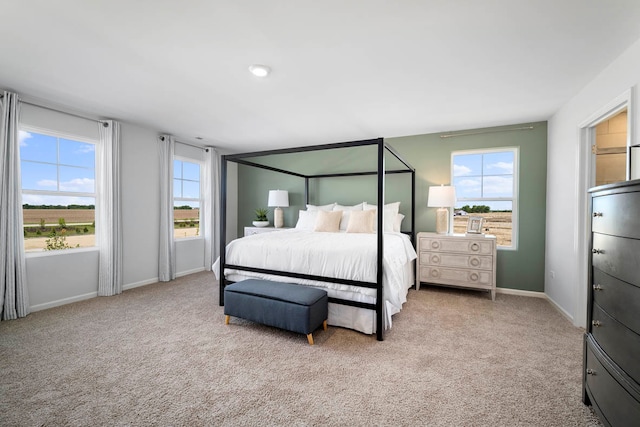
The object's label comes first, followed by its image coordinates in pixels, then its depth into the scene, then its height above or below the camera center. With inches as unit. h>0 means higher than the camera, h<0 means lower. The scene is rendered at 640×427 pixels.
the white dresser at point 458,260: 141.8 -26.7
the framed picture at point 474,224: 154.9 -7.8
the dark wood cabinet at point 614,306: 46.6 -18.1
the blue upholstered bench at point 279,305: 93.2 -33.5
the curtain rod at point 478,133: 148.9 +44.8
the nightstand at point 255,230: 206.6 -14.9
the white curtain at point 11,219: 112.1 -3.8
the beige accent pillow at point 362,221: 157.1 -6.3
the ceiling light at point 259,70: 92.6 +47.7
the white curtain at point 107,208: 146.9 +1.0
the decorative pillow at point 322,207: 191.9 +1.8
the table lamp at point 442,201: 154.5 +5.1
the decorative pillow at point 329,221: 167.5 -6.7
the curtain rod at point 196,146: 191.9 +46.7
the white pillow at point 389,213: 161.0 -1.7
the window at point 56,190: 126.5 +9.4
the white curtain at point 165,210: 175.3 -0.4
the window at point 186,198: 192.9 +8.4
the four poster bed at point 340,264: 99.1 -21.7
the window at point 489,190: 156.6 +12.1
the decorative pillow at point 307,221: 180.4 -7.1
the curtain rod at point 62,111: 120.6 +46.7
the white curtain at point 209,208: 207.6 +1.5
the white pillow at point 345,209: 172.1 +0.7
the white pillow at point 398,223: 164.1 -7.9
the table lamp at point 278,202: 211.6 +6.2
